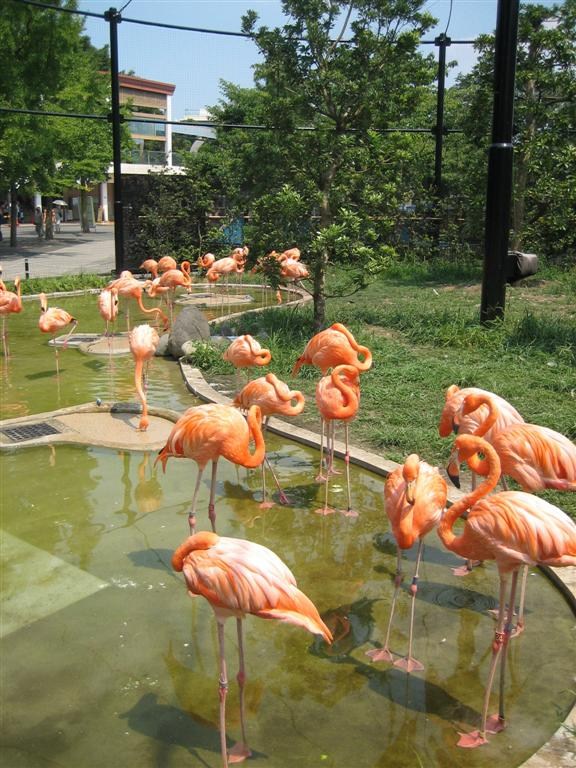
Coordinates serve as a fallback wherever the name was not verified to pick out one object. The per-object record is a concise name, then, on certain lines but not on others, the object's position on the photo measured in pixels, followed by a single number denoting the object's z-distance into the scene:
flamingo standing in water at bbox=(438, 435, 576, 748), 2.93
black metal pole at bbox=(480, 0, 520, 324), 8.55
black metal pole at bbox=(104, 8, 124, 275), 14.75
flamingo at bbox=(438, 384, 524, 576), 4.22
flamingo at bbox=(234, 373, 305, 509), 5.16
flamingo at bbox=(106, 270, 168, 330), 10.63
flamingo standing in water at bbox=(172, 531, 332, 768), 2.74
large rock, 9.52
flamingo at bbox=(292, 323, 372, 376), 5.89
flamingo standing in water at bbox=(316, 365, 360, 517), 4.84
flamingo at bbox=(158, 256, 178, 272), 13.91
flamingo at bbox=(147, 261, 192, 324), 11.48
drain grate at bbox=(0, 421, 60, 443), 6.17
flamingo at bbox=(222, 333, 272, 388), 6.61
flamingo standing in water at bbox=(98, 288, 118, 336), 9.33
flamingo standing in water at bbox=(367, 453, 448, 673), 3.29
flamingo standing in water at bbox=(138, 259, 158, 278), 14.56
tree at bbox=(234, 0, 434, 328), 9.41
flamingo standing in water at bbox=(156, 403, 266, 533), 4.18
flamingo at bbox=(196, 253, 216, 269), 15.32
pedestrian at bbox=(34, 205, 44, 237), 30.48
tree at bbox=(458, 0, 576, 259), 13.38
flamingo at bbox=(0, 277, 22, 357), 9.00
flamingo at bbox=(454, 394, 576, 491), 3.76
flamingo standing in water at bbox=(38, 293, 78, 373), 8.57
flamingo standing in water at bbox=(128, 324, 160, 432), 6.64
